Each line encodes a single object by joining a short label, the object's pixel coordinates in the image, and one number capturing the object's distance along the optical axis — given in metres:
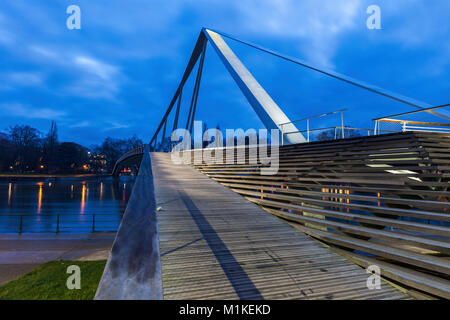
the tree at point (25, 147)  72.12
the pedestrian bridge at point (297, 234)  2.78
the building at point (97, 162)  95.06
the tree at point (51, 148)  75.62
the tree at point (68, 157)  75.25
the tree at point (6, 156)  68.25
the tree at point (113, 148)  93.56
